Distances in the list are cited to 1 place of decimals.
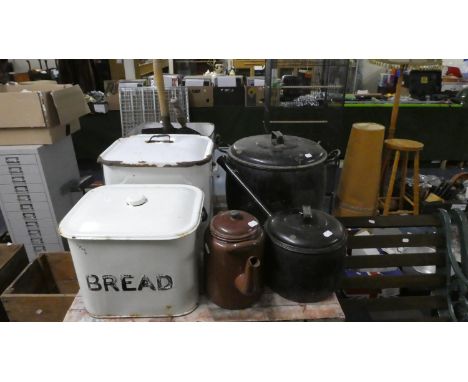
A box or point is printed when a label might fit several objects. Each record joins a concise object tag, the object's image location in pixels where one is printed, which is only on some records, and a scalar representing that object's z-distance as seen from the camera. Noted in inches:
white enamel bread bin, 39.9
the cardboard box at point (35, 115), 87.1
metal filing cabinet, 91.0
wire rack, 154.6
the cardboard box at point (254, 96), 165.9
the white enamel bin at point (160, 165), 52.6
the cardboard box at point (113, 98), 159.8
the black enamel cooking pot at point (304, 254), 44.9
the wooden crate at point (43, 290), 56.3
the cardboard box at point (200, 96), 159.9
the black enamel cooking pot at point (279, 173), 58.3
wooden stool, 118.7
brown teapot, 43.1
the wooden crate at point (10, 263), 64.3
